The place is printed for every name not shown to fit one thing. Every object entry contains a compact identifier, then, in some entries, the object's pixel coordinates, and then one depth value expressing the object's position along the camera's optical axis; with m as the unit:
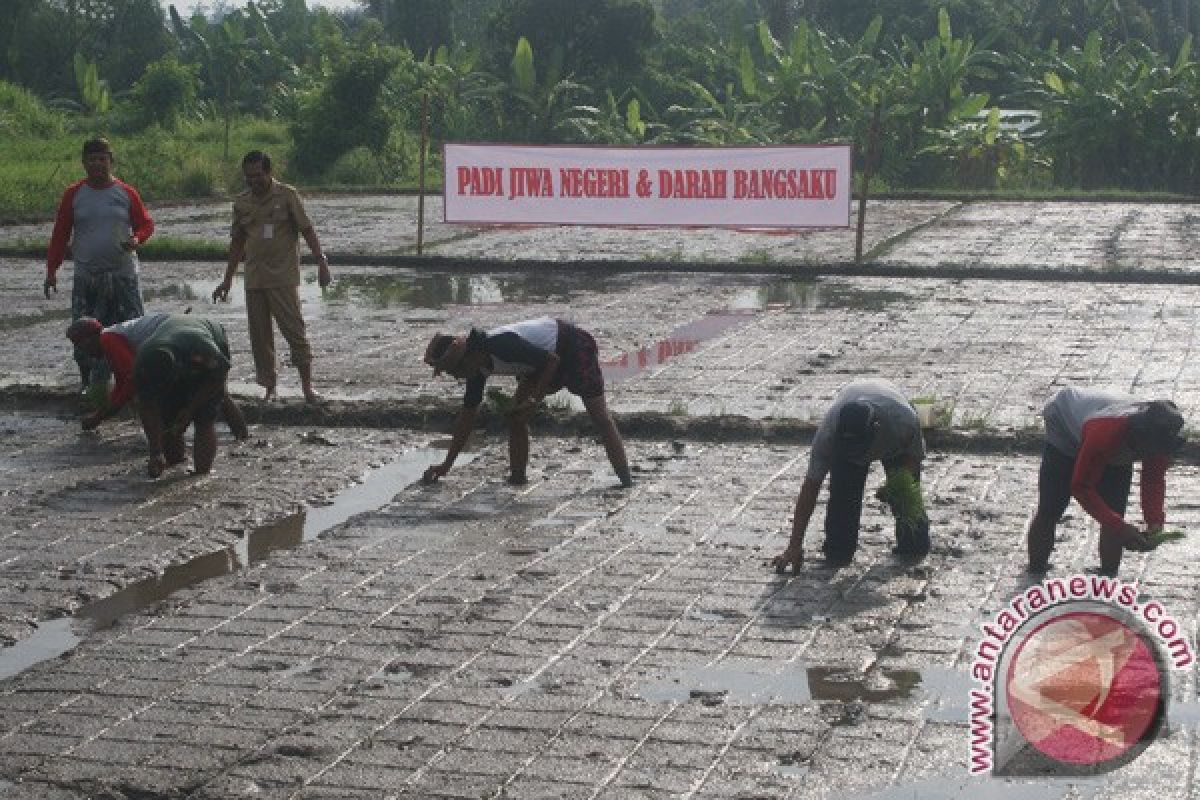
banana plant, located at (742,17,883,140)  35.03
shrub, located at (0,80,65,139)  38.44
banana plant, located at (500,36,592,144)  38.00
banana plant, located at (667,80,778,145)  34.38
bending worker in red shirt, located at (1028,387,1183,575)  7.65
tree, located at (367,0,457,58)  52.59
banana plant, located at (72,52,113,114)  41.78
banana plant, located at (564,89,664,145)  35.88
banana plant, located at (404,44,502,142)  39.31
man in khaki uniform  12.48
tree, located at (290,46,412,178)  34.75
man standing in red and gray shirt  12.38
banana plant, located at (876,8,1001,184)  34.81
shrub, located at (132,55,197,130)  39.66
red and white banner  21.20
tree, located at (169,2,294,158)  45.53
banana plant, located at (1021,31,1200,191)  33.56
